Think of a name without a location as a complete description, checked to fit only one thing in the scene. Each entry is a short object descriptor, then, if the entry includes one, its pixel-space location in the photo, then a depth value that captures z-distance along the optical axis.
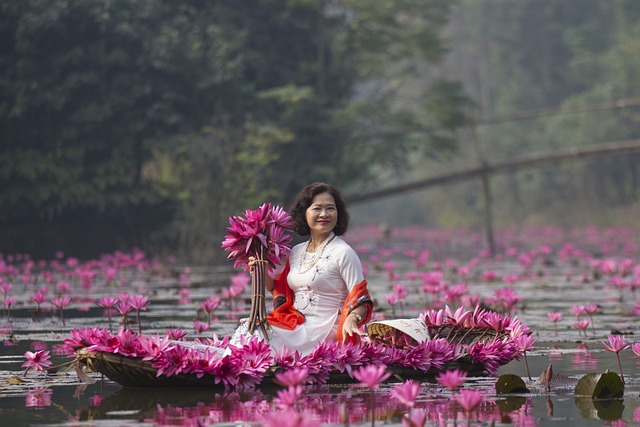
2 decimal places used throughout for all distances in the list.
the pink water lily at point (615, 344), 12.67
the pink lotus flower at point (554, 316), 17.80
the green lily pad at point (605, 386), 12.04
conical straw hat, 13.86
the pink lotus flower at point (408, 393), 8.84
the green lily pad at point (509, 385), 12.50
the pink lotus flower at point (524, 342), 13.15
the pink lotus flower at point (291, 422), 7.47
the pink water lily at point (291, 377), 8.85
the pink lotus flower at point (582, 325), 17.61
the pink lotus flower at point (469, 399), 8.66
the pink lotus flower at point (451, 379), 9.30
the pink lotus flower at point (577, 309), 17.72
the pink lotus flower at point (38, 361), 13.46
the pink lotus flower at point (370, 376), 8.82
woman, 13.89
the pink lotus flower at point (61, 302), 19.25
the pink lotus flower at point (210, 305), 19.05
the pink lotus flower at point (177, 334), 14.35
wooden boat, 12.79
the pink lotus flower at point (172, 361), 12.61
